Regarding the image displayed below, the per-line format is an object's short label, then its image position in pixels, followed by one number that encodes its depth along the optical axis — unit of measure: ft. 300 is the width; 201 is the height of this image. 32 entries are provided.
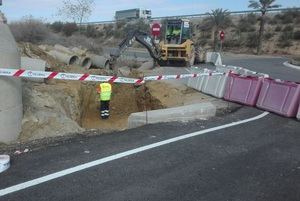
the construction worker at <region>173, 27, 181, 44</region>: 53.68
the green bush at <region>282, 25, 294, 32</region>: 116.59
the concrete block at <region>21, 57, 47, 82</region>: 29.98
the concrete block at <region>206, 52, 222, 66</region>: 59.88
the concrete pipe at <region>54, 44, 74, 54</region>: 45.14
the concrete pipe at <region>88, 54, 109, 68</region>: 48.79
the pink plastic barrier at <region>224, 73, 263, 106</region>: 24.06
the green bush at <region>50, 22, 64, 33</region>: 129.14
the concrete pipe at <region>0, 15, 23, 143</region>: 16.72
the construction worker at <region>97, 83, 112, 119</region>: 30.31
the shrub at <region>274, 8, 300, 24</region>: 129.23
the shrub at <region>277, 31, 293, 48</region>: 109.88
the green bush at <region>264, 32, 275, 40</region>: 118.97
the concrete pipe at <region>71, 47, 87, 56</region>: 47.75
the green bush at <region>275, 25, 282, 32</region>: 121.82
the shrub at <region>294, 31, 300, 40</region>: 110.91
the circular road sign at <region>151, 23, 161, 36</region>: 65.04
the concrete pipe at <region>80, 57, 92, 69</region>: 47.10
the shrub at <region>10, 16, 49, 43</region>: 67.98
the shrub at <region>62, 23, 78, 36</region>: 123.53
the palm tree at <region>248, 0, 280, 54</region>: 102.40
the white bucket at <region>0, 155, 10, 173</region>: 11.74
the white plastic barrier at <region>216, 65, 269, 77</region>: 30.12
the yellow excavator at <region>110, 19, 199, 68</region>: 53.23
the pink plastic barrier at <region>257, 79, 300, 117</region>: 21.34
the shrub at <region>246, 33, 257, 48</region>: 115.87
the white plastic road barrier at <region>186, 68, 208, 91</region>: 30.89
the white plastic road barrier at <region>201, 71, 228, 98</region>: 26.90
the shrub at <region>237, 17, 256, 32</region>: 128.86
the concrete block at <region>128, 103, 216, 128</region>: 18.55
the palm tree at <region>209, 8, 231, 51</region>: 117.47
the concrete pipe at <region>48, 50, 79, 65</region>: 43.16
